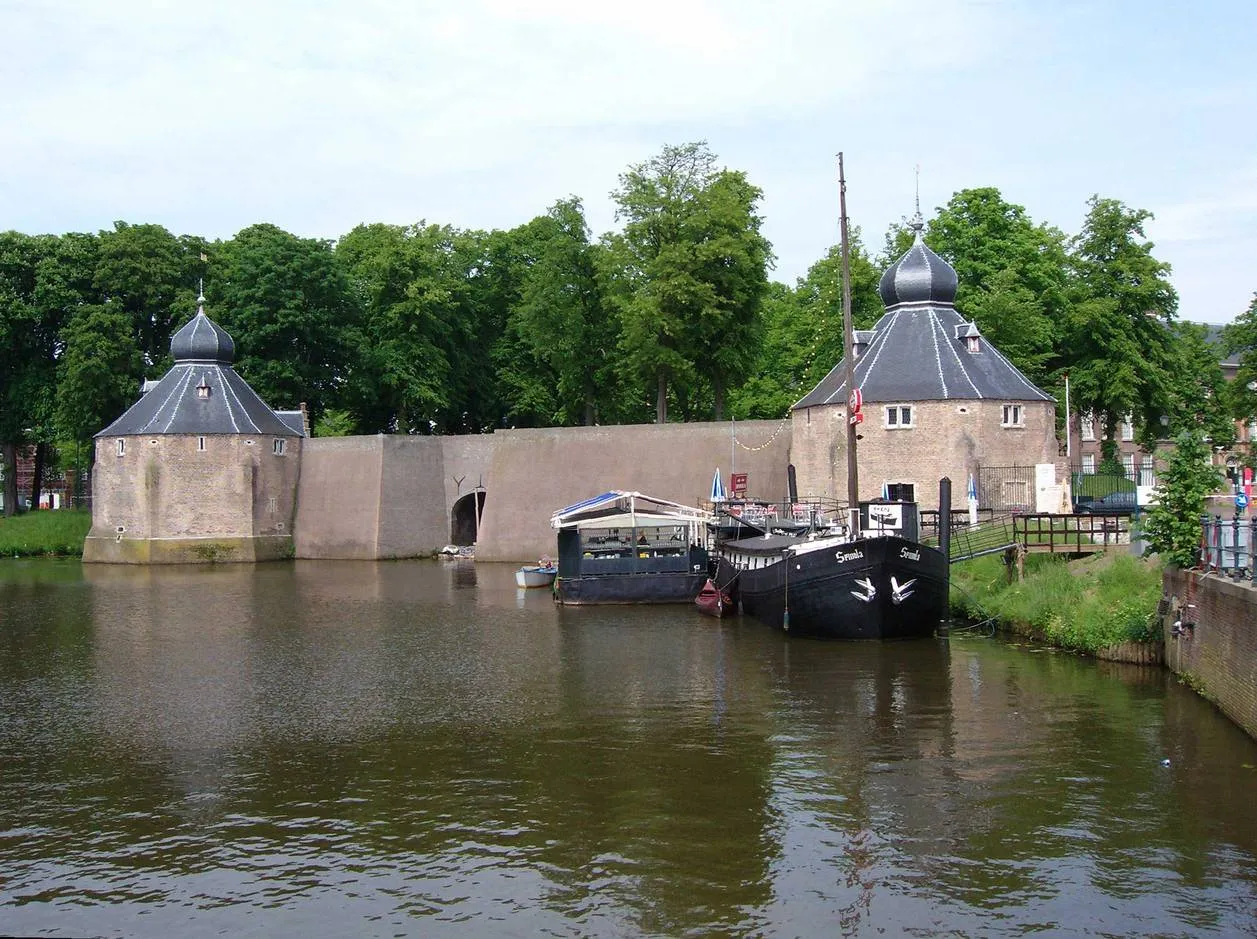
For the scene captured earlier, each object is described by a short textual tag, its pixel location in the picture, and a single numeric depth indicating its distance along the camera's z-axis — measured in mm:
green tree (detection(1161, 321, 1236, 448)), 42656
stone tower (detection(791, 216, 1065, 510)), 35875
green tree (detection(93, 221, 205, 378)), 52094
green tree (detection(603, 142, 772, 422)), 44406
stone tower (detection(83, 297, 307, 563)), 48406
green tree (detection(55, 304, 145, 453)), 50406
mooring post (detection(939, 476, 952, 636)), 25462
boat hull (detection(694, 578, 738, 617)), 29422
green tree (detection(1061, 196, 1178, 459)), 40250
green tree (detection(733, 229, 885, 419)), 45750
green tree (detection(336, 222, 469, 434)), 53469
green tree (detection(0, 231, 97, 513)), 51531
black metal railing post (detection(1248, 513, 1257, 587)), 15273
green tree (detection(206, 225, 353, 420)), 52094
